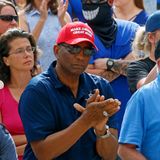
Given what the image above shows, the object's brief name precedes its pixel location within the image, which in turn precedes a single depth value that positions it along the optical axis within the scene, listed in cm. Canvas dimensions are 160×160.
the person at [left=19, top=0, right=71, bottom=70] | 1240
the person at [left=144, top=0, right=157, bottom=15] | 1465
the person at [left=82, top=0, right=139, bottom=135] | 1090
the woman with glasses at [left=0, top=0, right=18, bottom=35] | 1206
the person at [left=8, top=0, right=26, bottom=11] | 1327
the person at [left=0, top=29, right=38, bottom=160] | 1043
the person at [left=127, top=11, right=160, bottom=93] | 916
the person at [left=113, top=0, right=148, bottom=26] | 1261
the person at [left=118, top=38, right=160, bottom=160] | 721
